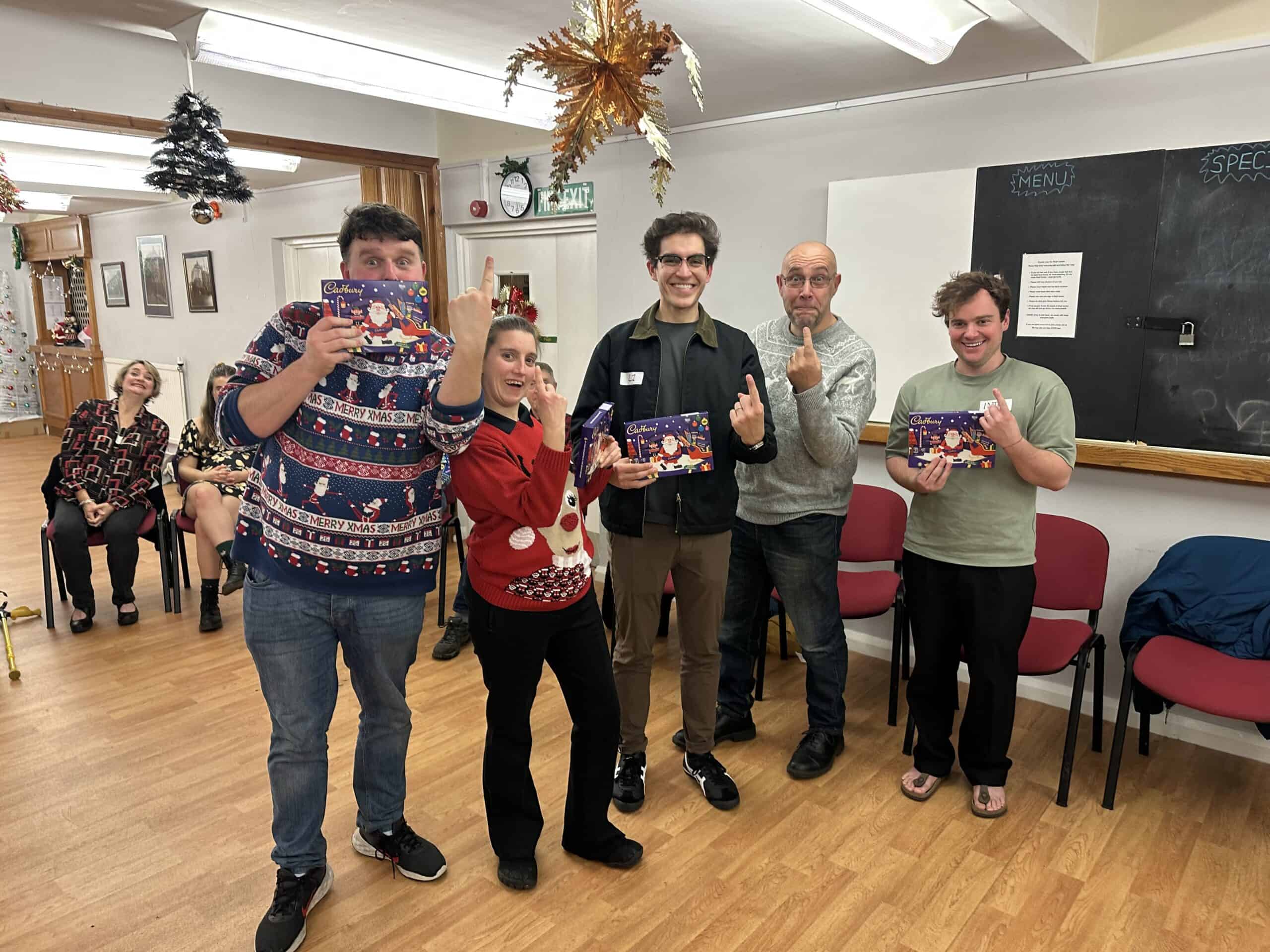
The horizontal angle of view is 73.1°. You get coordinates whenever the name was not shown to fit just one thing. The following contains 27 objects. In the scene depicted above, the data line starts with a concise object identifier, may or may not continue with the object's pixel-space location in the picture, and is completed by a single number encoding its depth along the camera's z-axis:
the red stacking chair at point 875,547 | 3.34
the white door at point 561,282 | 5.41
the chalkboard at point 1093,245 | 3.12
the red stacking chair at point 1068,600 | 2.79
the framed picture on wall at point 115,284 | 9.45
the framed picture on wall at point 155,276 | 8.79
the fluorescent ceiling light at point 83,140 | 5.32
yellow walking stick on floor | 3.68
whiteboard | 3.55
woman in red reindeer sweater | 2.02
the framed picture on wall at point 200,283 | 8.15
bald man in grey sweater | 2.69
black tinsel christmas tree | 3.69
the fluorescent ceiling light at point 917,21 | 2.61
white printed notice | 3.28
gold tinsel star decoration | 2.00
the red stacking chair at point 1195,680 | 2.49
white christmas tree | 10.94
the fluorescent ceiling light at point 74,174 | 6.60
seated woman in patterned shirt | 4.28
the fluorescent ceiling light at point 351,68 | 3.25
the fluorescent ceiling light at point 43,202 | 8.50
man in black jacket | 2.47
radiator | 8.69
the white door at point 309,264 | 7.05
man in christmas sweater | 1.83
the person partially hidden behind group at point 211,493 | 4.34
